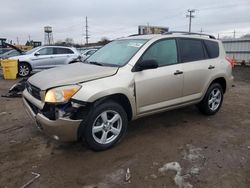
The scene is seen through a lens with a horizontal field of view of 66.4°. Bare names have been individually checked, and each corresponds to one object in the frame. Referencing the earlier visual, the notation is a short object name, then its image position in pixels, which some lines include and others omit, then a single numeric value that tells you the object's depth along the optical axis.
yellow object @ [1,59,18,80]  9.34
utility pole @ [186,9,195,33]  47.02
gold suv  2.58
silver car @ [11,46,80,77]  9.75
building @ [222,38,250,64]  16.05
